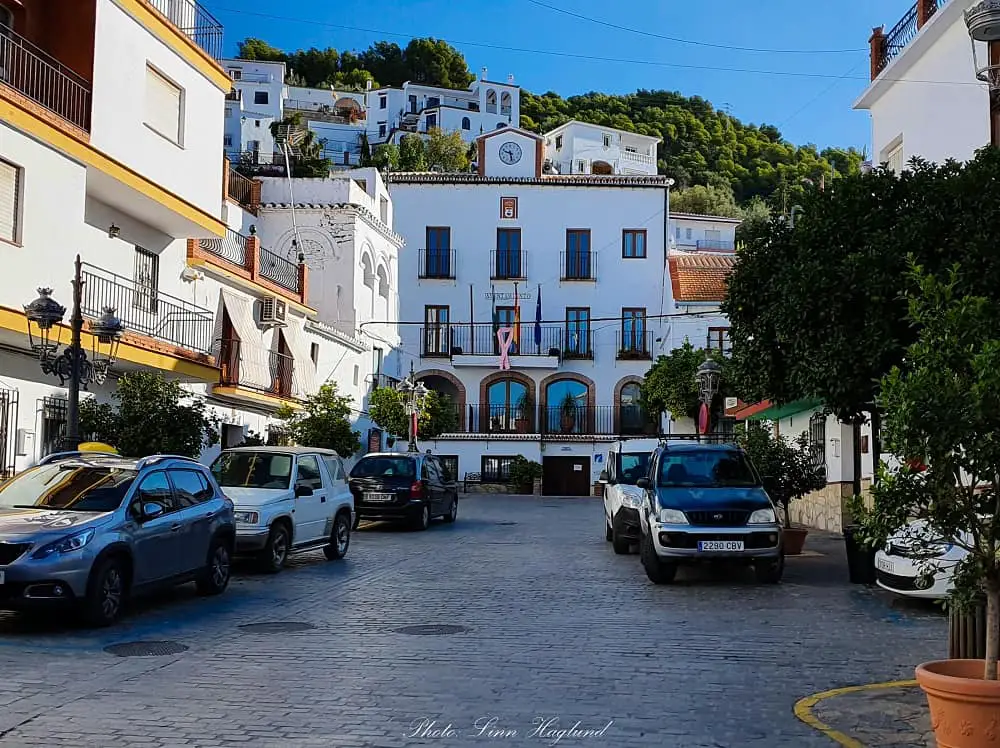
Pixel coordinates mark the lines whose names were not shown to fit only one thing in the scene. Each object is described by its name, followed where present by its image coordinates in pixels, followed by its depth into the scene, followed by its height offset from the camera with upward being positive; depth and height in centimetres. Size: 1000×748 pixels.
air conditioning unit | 3291 +424
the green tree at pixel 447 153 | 8918 +2454
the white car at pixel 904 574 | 1252 -126
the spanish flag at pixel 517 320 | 5204 +642
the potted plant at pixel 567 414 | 5306 +218
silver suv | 1070 -77
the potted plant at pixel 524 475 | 5006 -65
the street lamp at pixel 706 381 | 3027 +219
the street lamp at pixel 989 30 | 1151 +446
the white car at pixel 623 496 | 1980 -64
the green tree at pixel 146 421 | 1783 +58
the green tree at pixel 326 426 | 2898 +84
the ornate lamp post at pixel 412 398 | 4044 +225
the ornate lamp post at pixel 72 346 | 1512 +159
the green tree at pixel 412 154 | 8431 +2346
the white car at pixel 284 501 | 1650 -65
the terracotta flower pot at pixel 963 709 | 614 -135
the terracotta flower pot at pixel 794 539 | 1991 -134
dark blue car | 1527 -88
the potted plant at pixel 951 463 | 649 +0
